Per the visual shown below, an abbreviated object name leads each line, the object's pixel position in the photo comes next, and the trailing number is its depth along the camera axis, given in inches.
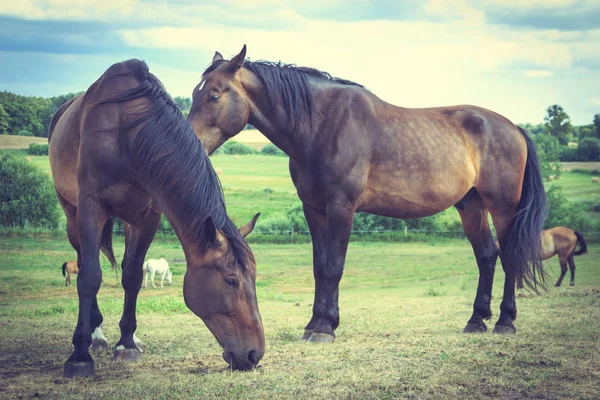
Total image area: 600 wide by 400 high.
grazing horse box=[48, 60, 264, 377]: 178.4
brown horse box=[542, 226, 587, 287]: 678.5
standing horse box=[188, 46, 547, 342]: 258.2
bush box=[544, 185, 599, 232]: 1279.5
